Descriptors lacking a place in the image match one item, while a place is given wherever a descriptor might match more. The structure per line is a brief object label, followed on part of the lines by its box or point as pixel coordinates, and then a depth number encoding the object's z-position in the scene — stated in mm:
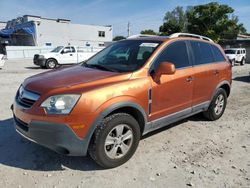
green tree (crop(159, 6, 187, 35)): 38831
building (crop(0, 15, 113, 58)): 31874
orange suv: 2266
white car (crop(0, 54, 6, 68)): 12305
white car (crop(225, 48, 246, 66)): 17657
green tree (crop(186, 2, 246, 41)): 30241
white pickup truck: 13204
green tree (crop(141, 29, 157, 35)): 52617
